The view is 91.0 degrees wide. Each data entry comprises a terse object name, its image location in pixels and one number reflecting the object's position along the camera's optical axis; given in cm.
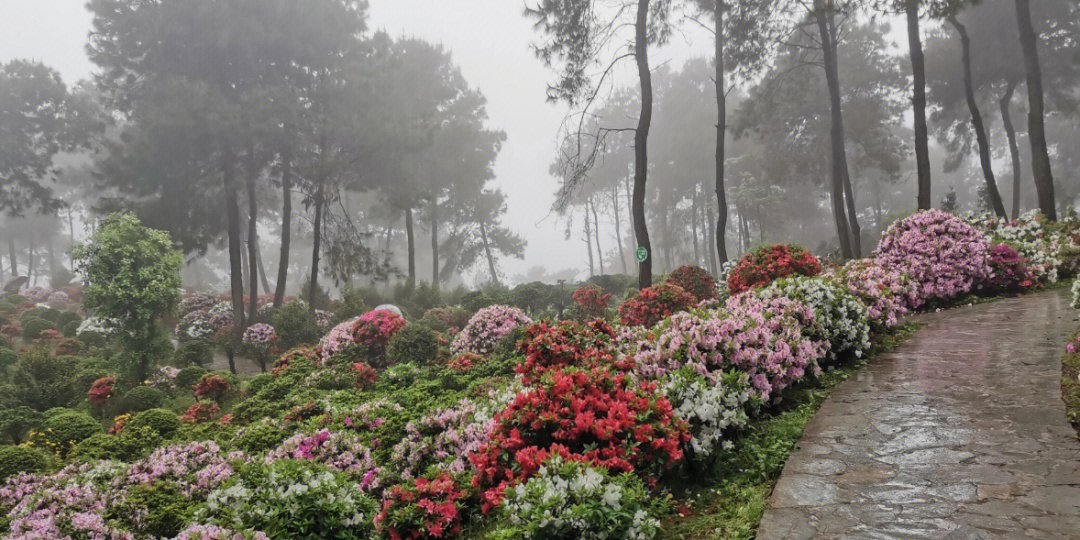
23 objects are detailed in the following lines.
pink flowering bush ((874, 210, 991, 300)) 952
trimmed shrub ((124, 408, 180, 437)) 765
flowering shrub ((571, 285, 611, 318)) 1552
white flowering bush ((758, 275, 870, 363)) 634
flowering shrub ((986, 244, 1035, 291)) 984
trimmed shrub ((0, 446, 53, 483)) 611
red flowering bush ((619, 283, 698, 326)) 1094
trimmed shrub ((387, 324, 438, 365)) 1152
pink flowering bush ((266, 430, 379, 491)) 534
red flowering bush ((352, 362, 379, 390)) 1026
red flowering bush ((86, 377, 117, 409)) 1097
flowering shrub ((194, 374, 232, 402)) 1100
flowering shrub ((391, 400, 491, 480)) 496
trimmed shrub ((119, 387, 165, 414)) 1088
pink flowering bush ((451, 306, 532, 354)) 1178
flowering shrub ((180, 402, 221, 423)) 938
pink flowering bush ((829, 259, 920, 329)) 750
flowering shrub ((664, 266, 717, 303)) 1318
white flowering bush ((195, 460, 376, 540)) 381
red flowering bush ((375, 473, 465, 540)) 376
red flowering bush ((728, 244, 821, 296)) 984
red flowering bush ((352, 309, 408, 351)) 1212
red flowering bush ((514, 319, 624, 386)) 627
